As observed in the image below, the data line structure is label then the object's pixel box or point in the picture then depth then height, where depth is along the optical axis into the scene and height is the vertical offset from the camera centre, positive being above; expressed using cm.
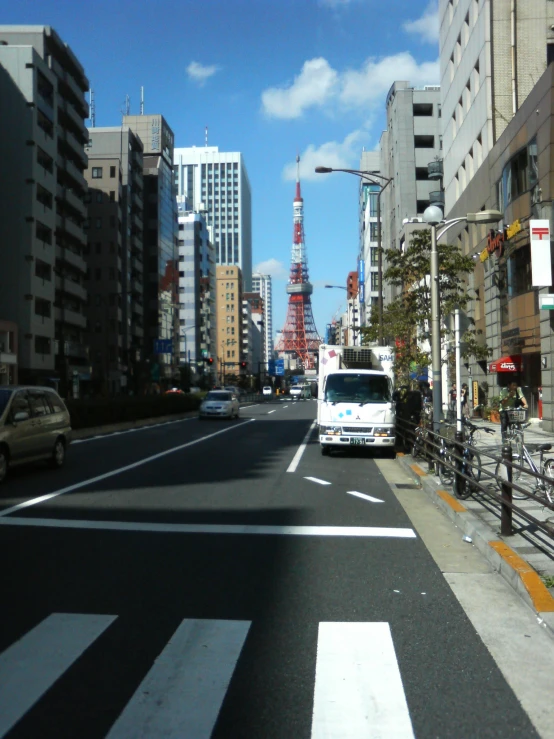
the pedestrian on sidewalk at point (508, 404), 1432 -52
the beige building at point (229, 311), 17100 +1579
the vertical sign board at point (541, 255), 2484 +400
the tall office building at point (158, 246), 9688 +1755
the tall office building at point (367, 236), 9938 +2038
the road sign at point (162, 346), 7700 +378
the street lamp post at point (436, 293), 1548 +177
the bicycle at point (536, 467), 934 -118
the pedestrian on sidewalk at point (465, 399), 3369 -74
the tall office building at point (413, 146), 7725 +2350
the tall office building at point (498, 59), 3481 +1451
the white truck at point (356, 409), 1906 -63
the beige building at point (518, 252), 2600 +526
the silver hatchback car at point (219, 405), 4038 -108
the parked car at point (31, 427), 1332 -74
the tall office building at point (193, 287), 12450 +1581
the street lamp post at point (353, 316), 13500 +1161
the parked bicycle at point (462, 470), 1030 -123
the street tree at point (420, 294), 2356 +272
